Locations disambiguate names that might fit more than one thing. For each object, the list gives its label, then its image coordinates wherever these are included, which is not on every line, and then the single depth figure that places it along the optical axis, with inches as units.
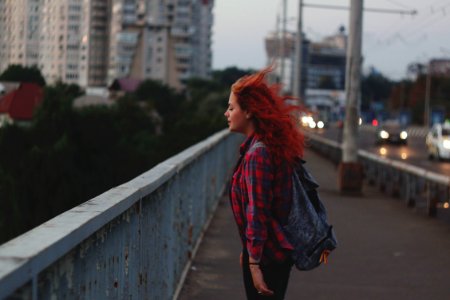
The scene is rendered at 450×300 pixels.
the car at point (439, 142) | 1649.9
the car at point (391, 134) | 2434.8
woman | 176.4
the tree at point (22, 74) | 691.1
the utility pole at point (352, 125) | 788.6
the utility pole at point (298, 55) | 1882.4
